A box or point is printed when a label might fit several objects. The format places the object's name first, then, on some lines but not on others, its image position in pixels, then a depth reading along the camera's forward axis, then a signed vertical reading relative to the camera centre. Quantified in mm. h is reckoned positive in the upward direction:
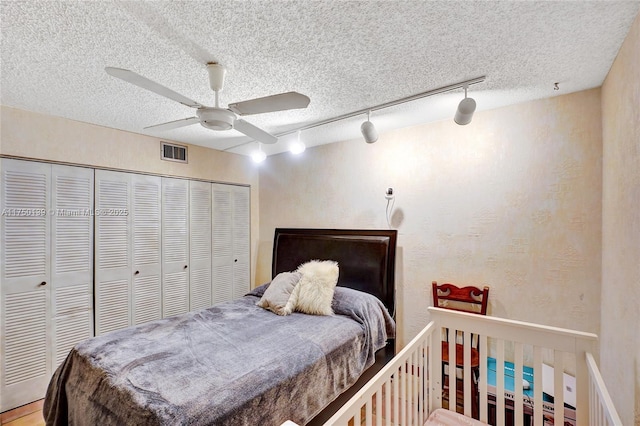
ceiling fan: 1463 +596
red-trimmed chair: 2211 -812
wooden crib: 1242 -852
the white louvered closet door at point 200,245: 3500 -410
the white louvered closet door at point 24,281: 2281 -581
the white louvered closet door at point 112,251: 2771 -400
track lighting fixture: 1900 +868
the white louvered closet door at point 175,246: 3260 -404
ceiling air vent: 3256 +697
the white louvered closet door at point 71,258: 2525 -421
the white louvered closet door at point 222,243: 3732 -417
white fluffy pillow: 2533 -716
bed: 1426 -910
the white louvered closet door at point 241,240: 3975 -396
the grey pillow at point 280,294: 2580 -771
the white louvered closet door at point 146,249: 3025 -406
